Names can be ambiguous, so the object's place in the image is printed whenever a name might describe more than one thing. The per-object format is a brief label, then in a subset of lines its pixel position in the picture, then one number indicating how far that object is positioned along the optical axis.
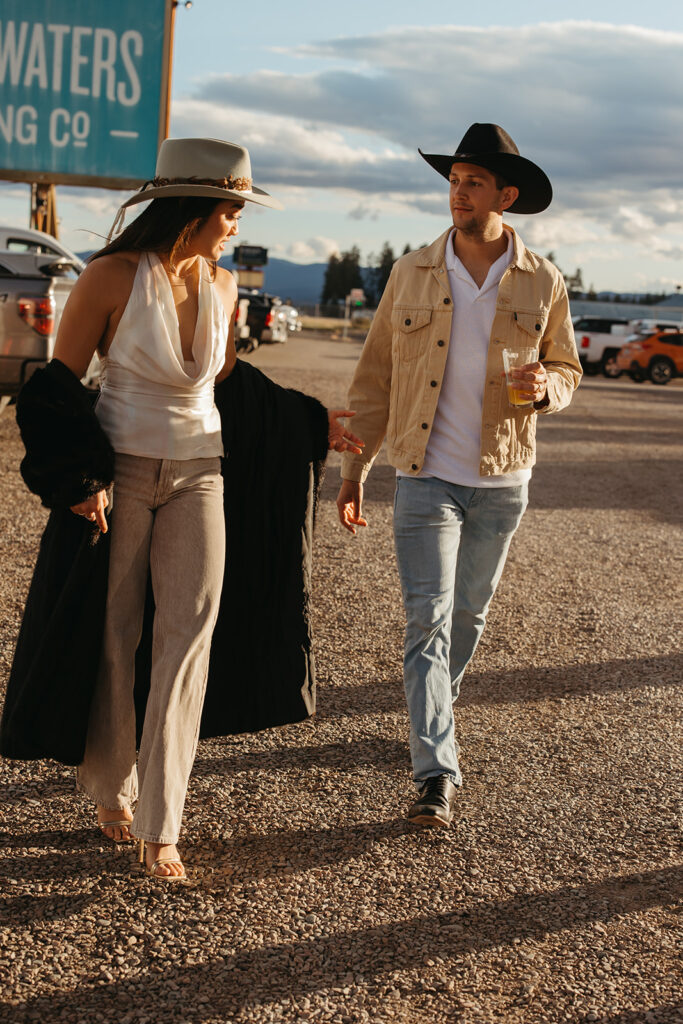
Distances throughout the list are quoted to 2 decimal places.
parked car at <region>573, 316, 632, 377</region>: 35.12
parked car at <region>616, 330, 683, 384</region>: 33.66
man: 3.80
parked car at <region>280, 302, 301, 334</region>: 42.97
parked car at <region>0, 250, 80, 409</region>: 10.13
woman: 3.10
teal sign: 16.53
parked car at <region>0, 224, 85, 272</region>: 14.54
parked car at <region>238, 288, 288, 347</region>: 30.81
